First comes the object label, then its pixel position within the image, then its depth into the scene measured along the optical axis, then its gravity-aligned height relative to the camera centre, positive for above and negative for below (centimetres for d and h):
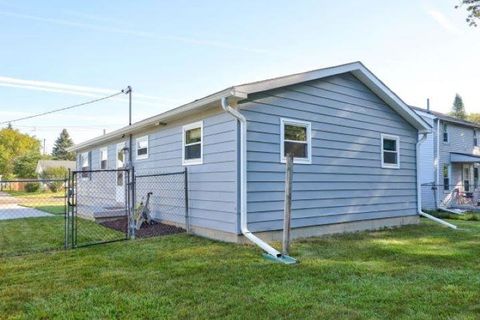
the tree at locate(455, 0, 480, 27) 1065 +482
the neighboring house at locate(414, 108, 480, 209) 1784 +46
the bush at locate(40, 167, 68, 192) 3509 -27
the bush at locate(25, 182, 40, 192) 3666 -151
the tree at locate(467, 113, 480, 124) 5525 +859
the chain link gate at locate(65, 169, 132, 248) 711 -114
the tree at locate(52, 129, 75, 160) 6134 +453
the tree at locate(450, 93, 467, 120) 5731 +1029
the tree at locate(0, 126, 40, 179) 4617 +335
